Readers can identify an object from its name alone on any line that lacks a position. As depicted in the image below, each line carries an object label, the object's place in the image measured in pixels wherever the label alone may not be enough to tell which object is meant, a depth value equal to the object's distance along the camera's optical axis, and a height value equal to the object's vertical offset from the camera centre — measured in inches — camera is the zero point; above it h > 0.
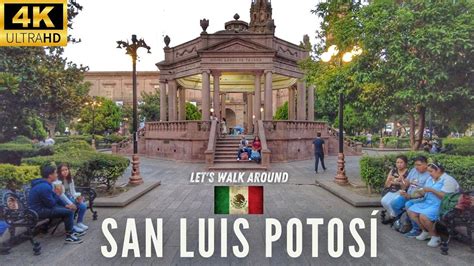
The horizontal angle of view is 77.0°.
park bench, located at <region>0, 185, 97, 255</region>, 202.8 -61.9
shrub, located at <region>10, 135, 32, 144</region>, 559.4 -25.7
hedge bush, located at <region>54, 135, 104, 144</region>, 1481.8 -57.2
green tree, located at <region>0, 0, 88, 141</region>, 434.9 +69.2
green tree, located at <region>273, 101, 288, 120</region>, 1645.2 +77.6
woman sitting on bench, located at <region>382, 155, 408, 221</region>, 250.1 -50.7
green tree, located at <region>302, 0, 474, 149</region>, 306.7 +79.3
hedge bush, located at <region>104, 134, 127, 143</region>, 1531.7 -63.1
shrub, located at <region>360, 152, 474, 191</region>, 282.7 -43.1
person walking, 570.6 -40.8
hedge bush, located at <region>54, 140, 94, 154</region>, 434.1 -30.3
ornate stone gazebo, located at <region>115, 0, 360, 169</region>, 765.3 +80.2
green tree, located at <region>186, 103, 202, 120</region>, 1577.3 +78.7
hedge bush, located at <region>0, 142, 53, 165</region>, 429.1 -37.4
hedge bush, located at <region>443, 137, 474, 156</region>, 394.4 -30.5
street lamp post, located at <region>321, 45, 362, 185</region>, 387.0 +47.1
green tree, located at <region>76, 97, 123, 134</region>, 1724.8 +52.0
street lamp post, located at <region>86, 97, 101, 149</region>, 1565.6 +121.6
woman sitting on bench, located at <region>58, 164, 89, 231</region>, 236.6 -55.7
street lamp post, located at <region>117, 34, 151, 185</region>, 445.1 +94.7
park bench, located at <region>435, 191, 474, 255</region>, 200.1 -64.1
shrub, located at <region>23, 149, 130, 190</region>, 320.4 -44.1
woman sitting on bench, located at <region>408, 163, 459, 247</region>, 210.8 -53.7
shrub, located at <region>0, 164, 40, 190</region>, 261.3 -43.9
